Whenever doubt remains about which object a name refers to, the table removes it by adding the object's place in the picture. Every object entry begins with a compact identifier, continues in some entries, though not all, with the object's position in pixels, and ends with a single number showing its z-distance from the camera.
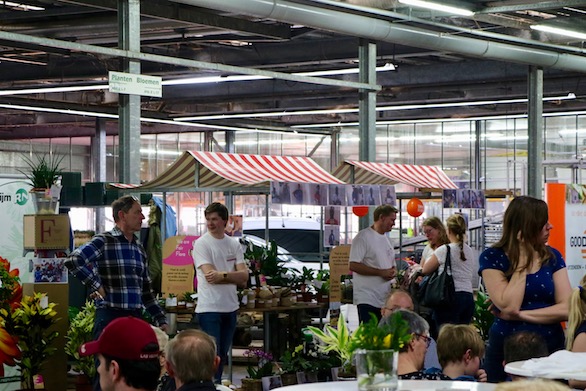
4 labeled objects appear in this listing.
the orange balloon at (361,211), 12.00
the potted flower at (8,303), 7.32
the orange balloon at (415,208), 13.28
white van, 19.95
